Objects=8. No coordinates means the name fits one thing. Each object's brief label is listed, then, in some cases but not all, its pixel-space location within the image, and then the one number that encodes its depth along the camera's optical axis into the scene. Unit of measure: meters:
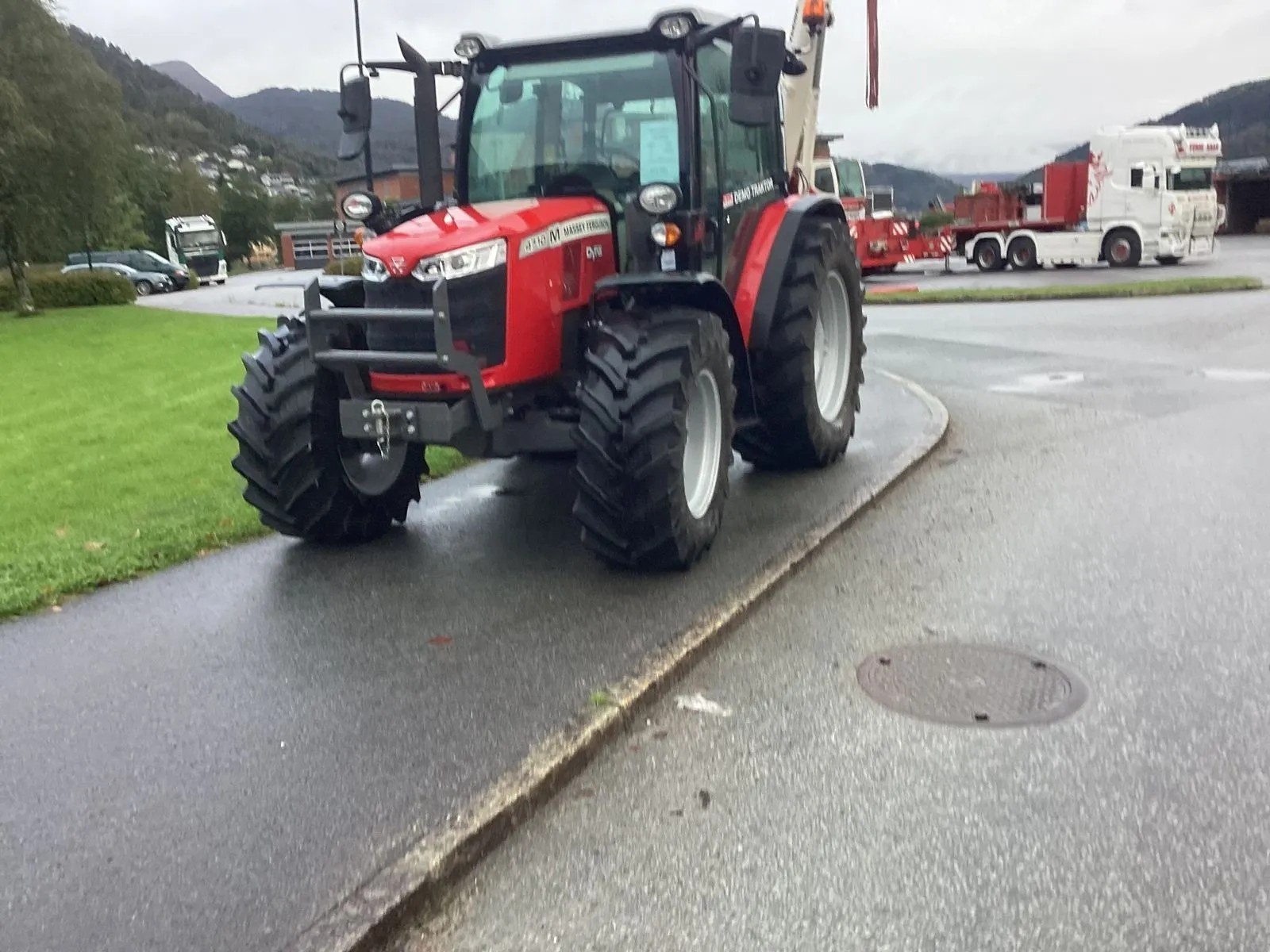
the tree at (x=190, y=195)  92.12
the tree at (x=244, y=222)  94.00
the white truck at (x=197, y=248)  57.22
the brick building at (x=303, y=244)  79.88
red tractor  5.80
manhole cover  4.53
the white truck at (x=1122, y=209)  28.06
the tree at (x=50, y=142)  30.70
